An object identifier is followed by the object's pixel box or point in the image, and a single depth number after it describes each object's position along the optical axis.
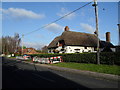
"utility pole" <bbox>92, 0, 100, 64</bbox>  12.03
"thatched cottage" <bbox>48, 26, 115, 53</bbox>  26.01
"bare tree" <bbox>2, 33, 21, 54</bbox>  59.95
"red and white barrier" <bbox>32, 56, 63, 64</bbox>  15.96
